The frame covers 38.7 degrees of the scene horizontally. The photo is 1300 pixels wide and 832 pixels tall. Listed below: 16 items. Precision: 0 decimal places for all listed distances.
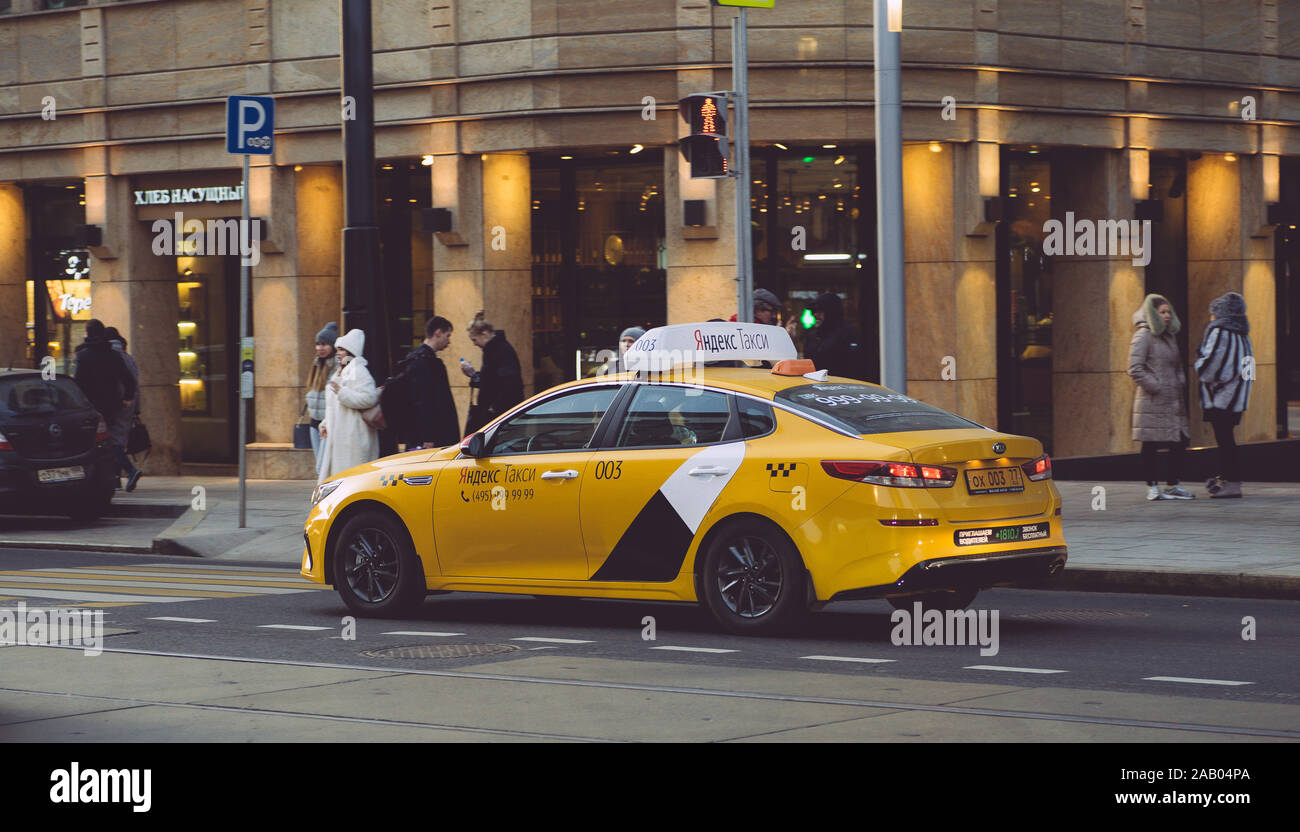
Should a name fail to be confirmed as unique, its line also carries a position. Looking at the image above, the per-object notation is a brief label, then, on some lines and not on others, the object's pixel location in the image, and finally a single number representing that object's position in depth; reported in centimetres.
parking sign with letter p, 1630
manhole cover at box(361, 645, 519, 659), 944
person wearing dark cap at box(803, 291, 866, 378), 1466
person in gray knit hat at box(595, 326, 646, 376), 1473
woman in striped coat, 1689
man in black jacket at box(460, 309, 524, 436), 1630
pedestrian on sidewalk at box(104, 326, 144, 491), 2094
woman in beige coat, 1675
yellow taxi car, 951
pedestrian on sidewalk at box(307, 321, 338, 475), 1843
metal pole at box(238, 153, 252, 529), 1550
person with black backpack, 1543
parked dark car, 1772
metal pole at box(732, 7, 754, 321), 1430
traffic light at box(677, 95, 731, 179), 1437
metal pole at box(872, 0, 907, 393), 1484
